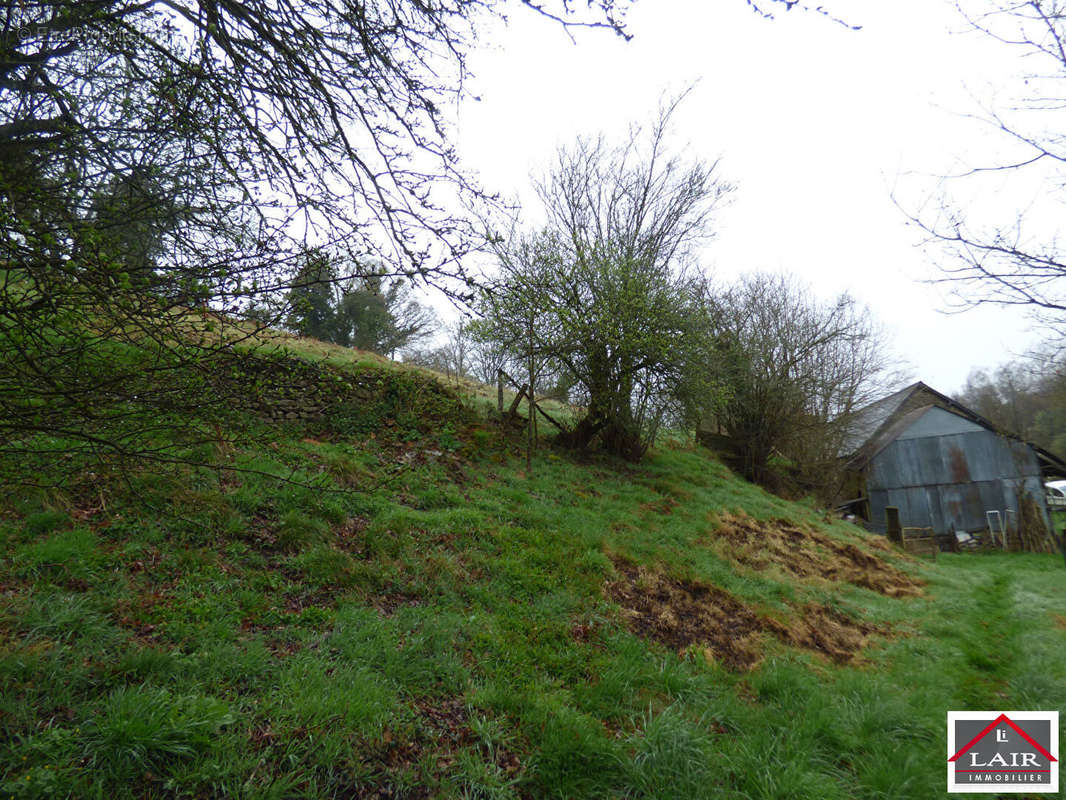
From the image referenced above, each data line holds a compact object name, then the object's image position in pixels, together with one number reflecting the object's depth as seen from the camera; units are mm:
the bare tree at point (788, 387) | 17172
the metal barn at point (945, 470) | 19109
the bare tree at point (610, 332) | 10398
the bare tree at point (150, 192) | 2104
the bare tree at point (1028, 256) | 4062
